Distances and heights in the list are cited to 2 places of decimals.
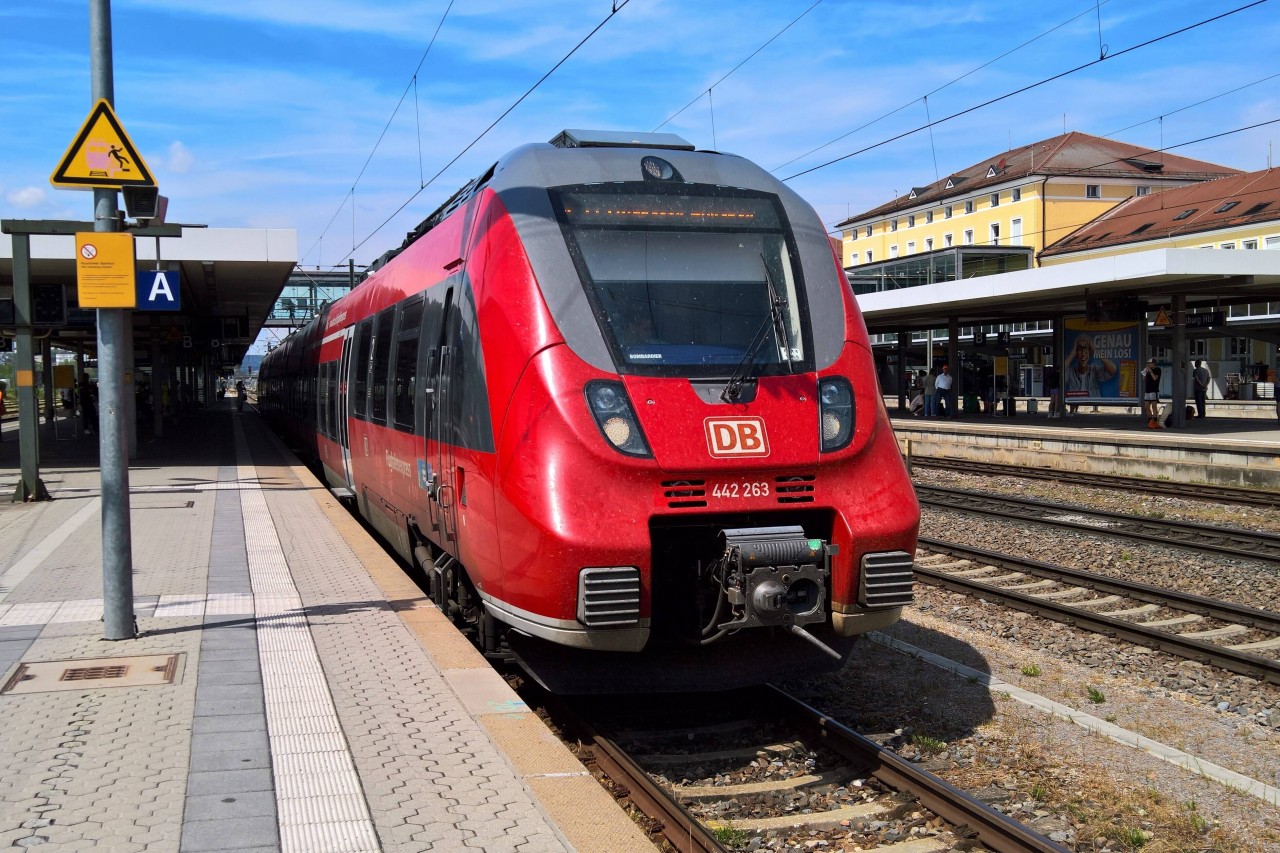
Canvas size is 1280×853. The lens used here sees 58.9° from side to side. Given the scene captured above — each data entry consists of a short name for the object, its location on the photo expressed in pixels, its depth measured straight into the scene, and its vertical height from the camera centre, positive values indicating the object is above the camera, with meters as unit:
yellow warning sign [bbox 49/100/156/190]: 6.88 +1.45
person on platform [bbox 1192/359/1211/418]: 29.50 -0.33
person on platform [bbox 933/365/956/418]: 32.97 -0.41
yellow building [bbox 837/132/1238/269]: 67.88 +11.37
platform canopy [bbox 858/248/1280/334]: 22.11 +1.93
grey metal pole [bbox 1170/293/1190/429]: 24.62 +0.21
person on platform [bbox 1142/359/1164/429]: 25.38 -0.47
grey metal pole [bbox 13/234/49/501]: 15.48 +0.01
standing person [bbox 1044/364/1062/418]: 30.41 -0.52
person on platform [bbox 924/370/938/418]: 35.88 -0.69
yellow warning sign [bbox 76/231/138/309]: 6.95 +0.76
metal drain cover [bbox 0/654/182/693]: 6.05 -1.55
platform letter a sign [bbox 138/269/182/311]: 15.85 +1.44
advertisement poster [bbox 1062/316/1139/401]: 27.81 +0.35
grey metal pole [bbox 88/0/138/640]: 7.02 -0.24
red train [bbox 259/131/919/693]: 5.43 -0.25
